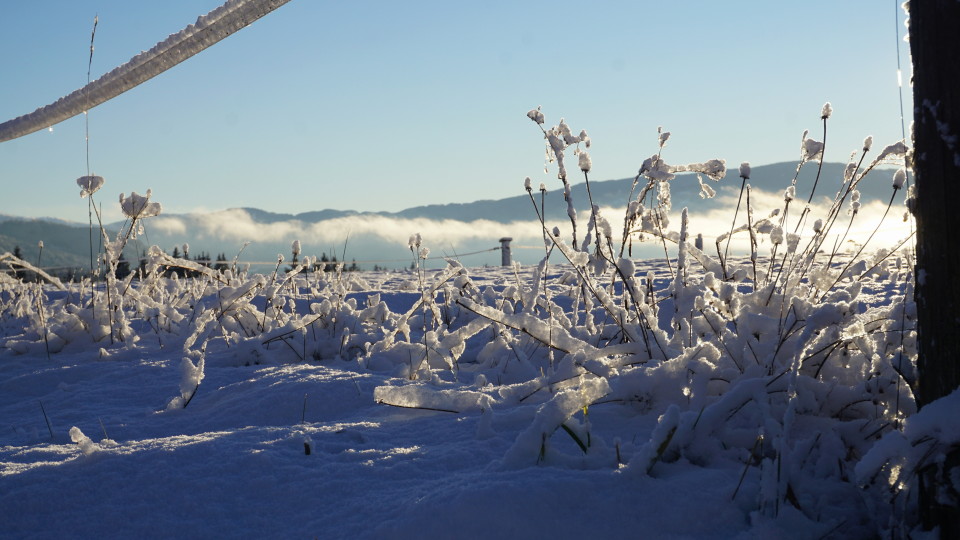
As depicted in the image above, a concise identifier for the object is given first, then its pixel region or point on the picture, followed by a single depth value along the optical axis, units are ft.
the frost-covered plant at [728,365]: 5.04
